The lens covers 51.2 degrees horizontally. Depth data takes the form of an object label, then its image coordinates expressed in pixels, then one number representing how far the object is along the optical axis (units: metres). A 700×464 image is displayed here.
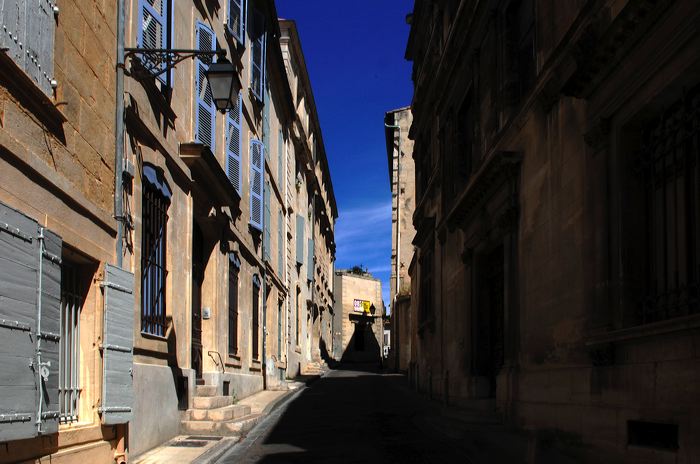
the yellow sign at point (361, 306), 56.16
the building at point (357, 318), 54.84
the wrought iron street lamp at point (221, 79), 8.20
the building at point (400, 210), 35.56
